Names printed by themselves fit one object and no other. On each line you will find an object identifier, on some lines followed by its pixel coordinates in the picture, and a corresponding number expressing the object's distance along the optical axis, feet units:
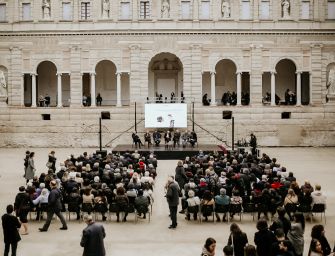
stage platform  134.92
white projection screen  162.30
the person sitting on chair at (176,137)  146.42
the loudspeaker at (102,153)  121.90
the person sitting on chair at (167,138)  145.10
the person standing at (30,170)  95.66
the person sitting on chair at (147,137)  147.64
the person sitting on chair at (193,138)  145.79
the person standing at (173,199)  67.12
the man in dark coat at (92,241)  46.70
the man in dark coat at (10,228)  52.95
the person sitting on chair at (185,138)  148.66
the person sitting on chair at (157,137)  149.60
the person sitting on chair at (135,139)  146.72
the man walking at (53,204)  65.51
